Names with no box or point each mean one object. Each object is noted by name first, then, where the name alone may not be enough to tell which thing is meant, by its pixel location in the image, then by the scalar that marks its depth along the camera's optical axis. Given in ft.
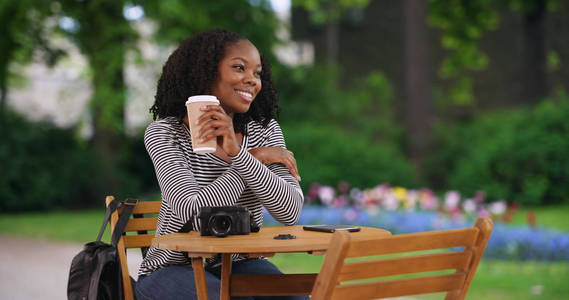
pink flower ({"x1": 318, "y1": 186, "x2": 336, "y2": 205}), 32.68
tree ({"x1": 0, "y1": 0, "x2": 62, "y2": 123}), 51.70
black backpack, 9.59
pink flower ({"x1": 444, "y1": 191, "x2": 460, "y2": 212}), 29.89
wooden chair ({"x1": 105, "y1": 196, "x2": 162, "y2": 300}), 11.43
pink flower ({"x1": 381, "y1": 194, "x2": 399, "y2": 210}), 31.94
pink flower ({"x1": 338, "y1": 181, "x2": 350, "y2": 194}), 39.37
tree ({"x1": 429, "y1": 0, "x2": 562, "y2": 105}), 60.54
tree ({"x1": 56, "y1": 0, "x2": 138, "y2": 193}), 51.39
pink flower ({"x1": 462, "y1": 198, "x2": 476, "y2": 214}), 30.78
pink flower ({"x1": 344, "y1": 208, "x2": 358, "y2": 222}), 31.71
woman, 9.85
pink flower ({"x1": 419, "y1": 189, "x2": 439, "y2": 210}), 31.83
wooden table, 8.33
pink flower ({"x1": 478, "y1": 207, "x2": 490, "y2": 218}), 29.42
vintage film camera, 9.36
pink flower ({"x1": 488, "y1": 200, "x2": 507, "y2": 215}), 29.99
